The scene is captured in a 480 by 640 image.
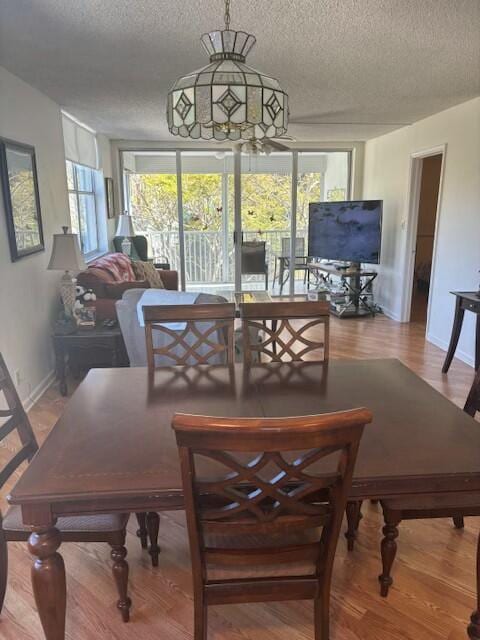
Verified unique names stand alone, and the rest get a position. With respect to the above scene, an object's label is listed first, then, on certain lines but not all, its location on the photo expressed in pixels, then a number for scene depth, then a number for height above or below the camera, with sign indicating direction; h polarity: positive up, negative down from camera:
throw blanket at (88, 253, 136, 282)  4.54 -0.51
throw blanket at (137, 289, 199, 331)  2.87 -0.51
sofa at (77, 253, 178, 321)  3.91 -0.60
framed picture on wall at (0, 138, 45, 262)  2.98 +0.13
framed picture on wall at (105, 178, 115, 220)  6.09 +0.26
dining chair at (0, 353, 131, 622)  1.46 -0.98
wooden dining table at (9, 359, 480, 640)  1.21 -0.68
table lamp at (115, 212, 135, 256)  6.25 -0.19
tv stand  6.01 -1.04
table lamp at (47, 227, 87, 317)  3.49 -0.28
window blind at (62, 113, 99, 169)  4.62 +0.81
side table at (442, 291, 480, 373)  3.60 -0.80
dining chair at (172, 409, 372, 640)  0.99 -0.74
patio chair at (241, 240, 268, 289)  6.94 -0.60
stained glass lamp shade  1.31 +0.36
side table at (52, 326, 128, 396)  3.53 -1.02
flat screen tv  5.80 -0.17
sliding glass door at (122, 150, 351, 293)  6.94 +0.23
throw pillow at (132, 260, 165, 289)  5.41 -0.67
